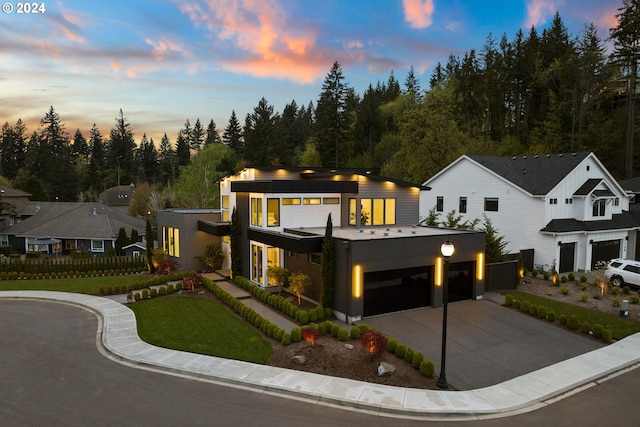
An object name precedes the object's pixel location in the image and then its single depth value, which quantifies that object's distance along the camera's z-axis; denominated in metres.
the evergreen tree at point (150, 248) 29.47
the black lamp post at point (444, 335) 11.52
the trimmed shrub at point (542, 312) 18.16
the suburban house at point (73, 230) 44.06
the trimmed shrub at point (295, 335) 14.89
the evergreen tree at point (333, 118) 63.22
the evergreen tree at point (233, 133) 90.38
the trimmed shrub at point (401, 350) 13.50
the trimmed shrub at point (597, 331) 15.80
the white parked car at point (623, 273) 23.12
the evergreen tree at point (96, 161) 95.45
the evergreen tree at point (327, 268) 17.92
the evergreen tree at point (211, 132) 102.62
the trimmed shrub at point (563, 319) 17.15
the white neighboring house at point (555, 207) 28.30
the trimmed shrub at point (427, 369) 12.23
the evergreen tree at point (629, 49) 42.00
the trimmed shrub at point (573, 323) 16.70
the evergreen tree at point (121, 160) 100.75
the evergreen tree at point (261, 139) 69.50
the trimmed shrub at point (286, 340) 14.70
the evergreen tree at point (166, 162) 102.94
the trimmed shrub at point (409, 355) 13.12
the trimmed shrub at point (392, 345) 13.88
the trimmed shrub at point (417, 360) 12.74
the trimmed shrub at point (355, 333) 15.19
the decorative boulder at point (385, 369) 12.28
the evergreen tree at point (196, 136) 108.56
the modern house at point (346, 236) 18.06
